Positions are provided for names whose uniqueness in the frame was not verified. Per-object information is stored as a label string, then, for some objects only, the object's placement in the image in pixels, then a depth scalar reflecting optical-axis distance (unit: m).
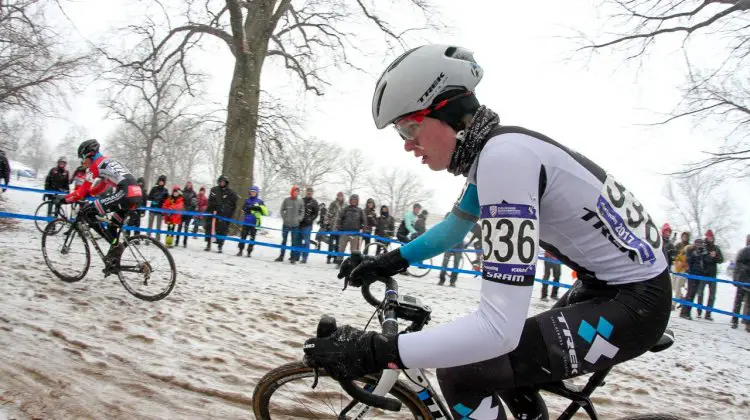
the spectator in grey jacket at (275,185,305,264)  11.73
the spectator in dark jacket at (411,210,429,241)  12.58
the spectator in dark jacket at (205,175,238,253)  12.05
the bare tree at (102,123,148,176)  43.06
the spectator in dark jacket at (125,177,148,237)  11.91
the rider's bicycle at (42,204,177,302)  6.20
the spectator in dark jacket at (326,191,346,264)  12.38
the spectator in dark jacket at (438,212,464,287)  11.05
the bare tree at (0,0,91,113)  11.77
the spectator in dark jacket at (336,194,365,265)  11.65
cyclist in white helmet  1.57
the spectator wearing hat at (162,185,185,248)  11.73
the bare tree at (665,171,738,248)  53.22
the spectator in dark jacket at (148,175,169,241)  12.46
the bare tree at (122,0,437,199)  15.98
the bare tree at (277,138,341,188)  54.69
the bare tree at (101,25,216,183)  16.56
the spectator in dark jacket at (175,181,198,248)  13.59
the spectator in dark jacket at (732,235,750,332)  9.71
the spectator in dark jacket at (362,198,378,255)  12.14
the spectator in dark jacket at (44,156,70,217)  13.21
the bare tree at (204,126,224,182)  54.81
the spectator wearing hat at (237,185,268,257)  11.72
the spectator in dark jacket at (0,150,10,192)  13.40
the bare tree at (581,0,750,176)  12.73
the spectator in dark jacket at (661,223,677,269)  10.86
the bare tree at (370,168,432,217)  66.75
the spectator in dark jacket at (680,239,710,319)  10.40
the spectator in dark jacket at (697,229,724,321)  10.29
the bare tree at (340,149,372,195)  65.71
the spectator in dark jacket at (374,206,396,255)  12.18
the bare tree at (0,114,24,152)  14.35
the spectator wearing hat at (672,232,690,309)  11.17
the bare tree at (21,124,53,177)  83.69
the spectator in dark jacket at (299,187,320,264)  11.92
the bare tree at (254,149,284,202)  17.34
